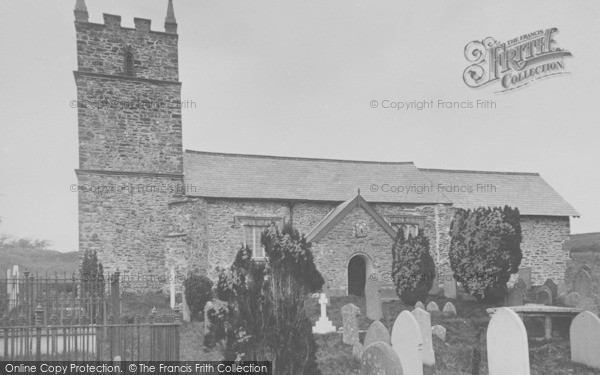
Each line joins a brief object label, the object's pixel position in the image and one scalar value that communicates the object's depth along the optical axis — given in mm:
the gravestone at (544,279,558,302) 23806
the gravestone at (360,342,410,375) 10330
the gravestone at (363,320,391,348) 13972
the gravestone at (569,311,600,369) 14812
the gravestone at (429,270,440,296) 26109
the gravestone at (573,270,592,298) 22994
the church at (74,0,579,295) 26312
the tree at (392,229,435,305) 24292
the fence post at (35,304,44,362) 11008
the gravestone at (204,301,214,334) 17347
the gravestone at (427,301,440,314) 21500
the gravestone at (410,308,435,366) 15227
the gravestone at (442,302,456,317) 21333
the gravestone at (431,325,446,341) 17469
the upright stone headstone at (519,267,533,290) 26172
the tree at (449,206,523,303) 23156
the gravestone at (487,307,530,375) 12539
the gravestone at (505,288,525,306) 22359
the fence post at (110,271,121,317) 12414
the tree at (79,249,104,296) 24156
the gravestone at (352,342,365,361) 15589
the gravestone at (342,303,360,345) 17312
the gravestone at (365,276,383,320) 20812
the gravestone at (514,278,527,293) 23047
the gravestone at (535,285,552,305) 22656
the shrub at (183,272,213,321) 21484
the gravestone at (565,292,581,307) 21666
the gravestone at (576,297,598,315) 20281
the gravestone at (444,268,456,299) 25469
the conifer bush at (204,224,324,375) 11242
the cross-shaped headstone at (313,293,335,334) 19047
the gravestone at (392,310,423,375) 13336
